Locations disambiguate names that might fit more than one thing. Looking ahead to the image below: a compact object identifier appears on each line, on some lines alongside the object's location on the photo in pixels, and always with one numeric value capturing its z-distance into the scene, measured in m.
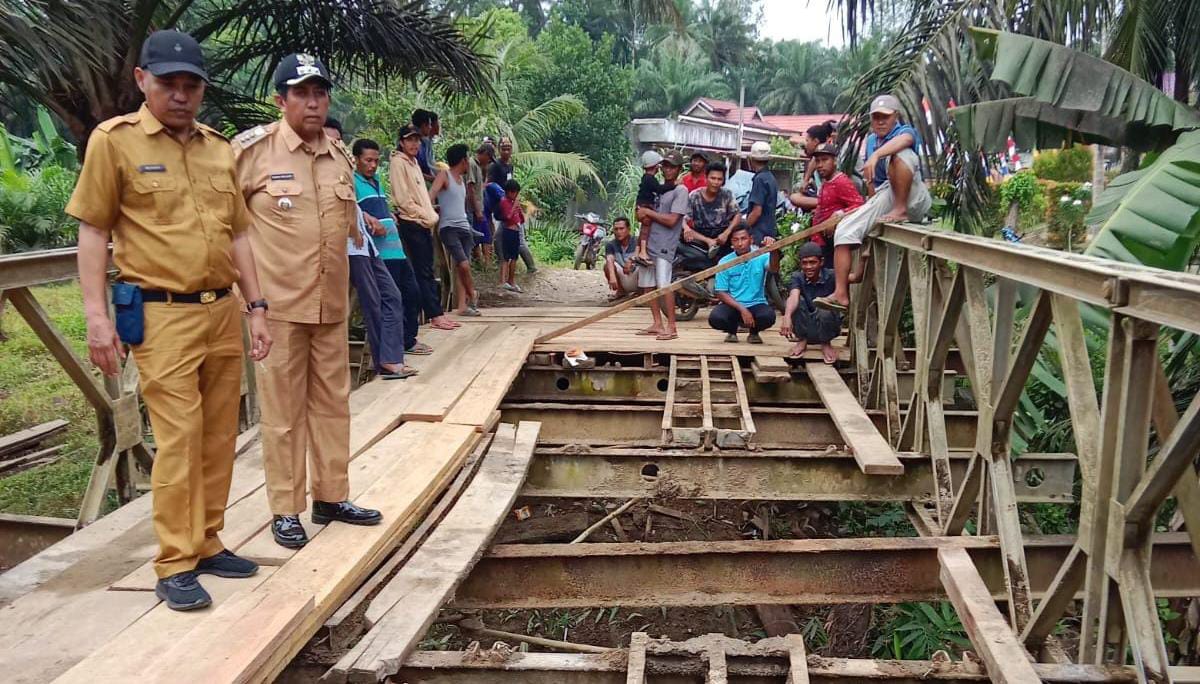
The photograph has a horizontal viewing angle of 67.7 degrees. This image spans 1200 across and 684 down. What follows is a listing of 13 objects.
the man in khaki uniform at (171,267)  2.50
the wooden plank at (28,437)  6.40
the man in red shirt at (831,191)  6.71
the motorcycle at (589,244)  16.97
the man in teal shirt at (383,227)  5.73
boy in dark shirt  7.36
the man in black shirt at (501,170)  10.62
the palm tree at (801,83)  48.88
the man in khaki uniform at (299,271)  3.03
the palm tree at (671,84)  38.03
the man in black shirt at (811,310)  6.43
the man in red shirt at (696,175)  8.27
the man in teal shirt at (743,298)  6.85
